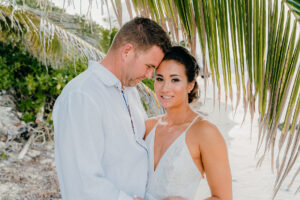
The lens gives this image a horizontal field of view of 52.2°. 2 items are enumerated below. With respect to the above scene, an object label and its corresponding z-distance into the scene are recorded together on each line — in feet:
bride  6.27
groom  4.80
